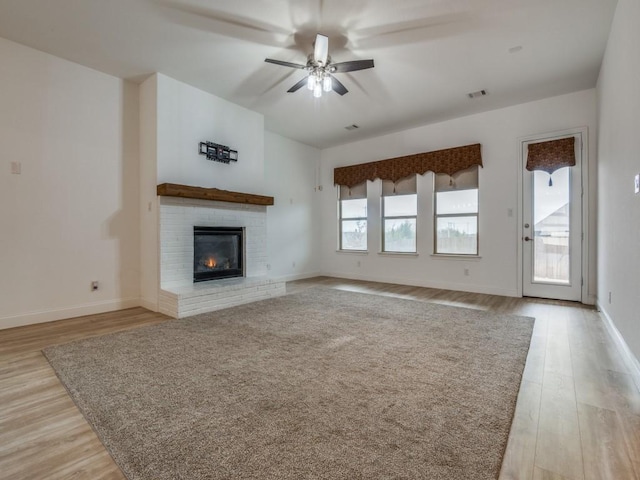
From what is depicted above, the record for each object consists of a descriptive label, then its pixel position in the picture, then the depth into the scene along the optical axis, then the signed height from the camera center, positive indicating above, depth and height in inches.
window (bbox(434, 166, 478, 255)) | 208.2 +18.2
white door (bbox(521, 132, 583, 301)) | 172.1 +4.3
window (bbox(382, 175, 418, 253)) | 234.4 +18.7
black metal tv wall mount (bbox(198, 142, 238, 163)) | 176.1 +51.6
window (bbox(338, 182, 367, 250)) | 263.6 +19.5
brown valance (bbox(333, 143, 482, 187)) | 205.0 +55.0
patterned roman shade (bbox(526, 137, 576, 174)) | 172.6 +48.7
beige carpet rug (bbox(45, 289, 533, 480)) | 51.3 -37.3
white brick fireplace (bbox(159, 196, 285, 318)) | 148.1 -15.7
